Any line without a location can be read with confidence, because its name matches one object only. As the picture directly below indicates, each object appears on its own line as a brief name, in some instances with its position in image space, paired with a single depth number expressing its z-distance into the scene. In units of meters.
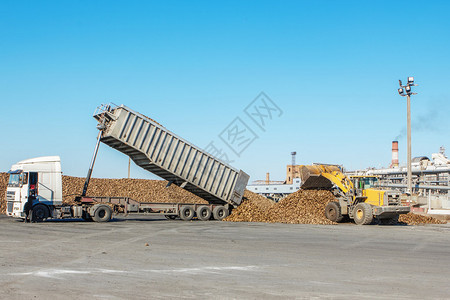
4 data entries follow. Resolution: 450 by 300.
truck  22.12
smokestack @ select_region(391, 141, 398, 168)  75.81
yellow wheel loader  24.45
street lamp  35.34
